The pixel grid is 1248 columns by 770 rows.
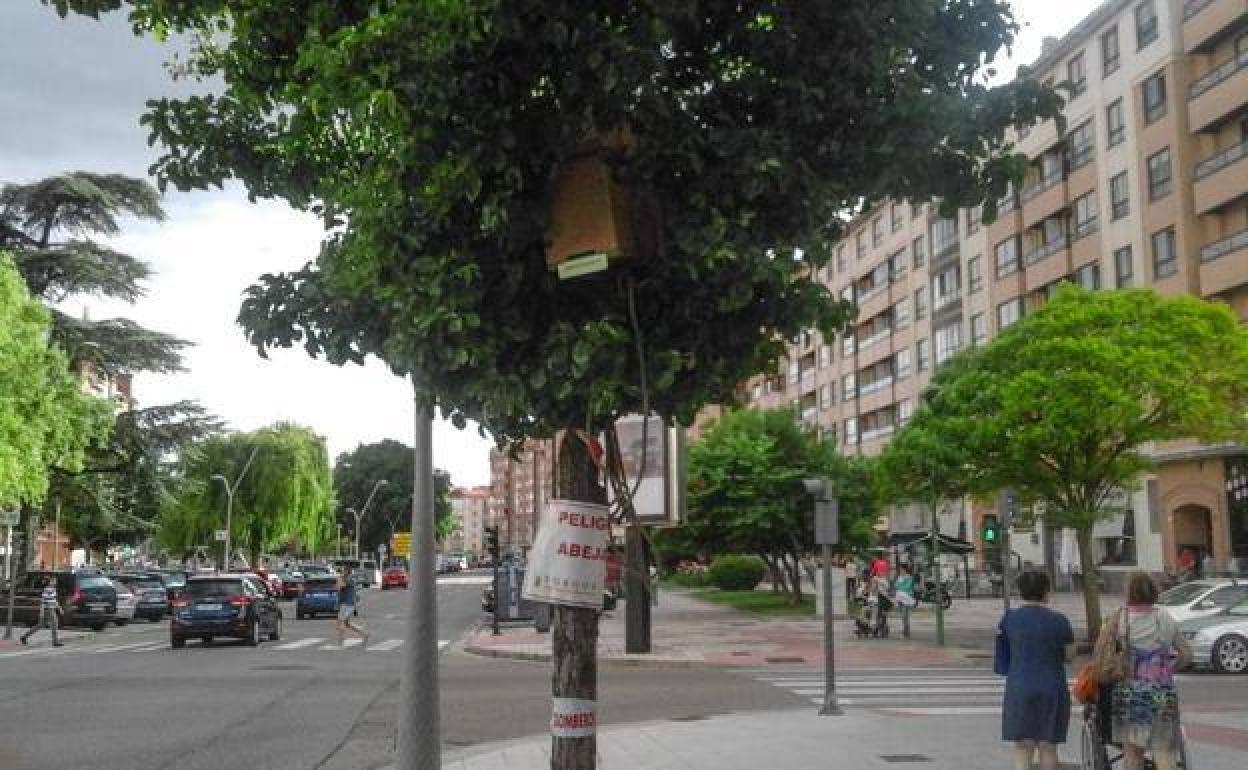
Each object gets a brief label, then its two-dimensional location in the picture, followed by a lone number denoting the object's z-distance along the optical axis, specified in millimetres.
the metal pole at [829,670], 13812
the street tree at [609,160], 4320
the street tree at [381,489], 114250
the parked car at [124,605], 36438
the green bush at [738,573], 52750
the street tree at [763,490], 37312
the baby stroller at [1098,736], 7879
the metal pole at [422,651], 7770
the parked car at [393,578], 71375
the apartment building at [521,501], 188812
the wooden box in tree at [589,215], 4531
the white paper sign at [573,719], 4906
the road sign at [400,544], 69750
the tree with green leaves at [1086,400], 22000
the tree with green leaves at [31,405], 33125
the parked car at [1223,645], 18922
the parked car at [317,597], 39750
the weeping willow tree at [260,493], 62406
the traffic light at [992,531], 24592
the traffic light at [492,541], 35000
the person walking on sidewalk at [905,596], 27562
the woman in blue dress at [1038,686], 7582
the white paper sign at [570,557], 4770
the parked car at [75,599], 33625
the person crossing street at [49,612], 27000
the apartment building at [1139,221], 38812
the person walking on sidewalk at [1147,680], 7590
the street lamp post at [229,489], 56688
